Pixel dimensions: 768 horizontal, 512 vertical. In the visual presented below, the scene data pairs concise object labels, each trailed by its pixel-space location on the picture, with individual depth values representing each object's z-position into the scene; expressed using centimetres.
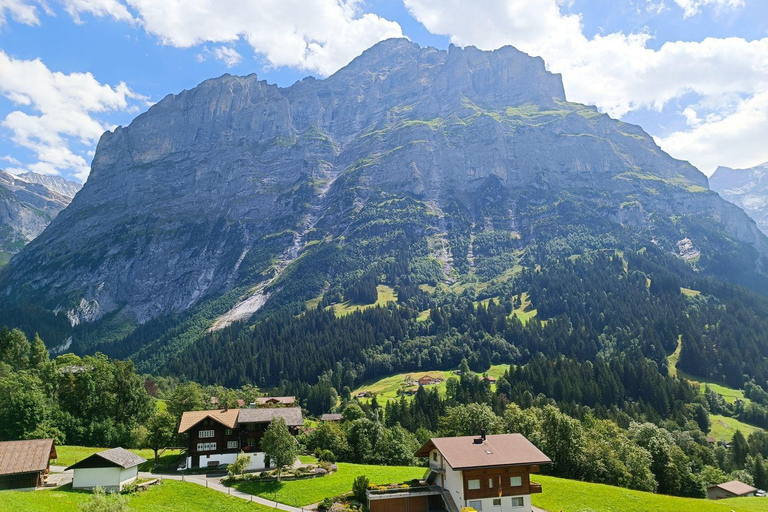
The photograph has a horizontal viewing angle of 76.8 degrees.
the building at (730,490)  8369
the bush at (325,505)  5531
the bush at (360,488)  5634
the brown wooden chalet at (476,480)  5172
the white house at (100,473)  5675
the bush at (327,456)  7912
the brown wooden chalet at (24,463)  5438
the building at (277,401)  13262
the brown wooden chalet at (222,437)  7919
